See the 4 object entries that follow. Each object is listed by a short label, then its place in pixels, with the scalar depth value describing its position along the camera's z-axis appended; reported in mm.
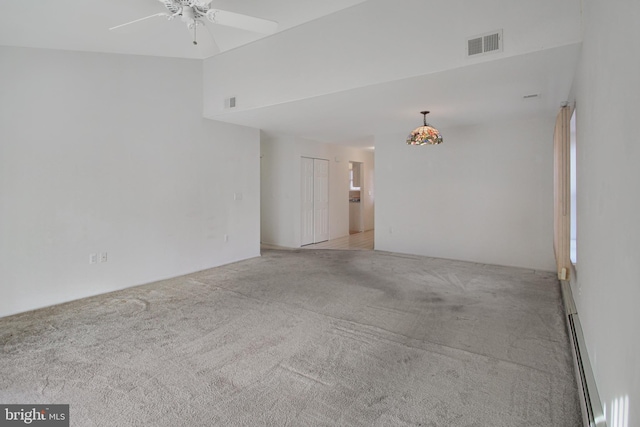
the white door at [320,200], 7746
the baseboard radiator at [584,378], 1743
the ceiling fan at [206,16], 2539
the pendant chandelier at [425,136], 4820
